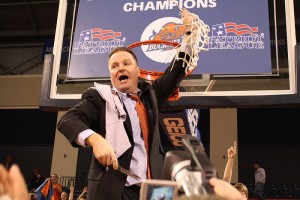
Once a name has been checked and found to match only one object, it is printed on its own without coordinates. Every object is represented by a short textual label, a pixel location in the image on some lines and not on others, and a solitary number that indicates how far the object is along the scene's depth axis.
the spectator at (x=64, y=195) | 7.14
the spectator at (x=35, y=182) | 9.31
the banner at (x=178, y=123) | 4.92
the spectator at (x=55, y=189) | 7.48
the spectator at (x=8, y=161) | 10.85
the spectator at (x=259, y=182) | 8.95
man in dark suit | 1.52
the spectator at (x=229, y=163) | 2.74
